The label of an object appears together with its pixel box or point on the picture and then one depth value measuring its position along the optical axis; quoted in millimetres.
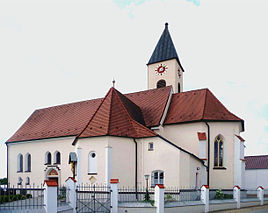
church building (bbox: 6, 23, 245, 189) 20641
